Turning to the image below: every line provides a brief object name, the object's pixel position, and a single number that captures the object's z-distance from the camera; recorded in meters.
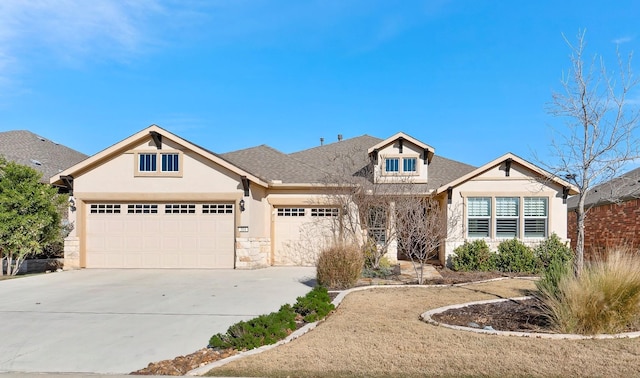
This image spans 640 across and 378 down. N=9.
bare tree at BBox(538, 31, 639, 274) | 8.02
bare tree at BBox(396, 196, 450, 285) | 11.34
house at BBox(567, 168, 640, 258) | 16.42
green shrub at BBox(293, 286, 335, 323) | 7.42
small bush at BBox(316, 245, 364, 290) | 10.80
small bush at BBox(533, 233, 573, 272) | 14.80
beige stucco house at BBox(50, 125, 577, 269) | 15.66
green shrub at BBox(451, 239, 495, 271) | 15.01
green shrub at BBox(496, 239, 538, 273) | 14.74
